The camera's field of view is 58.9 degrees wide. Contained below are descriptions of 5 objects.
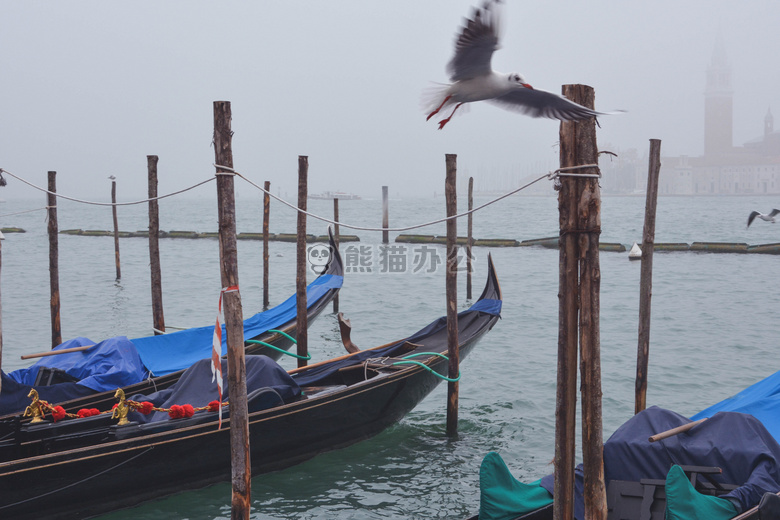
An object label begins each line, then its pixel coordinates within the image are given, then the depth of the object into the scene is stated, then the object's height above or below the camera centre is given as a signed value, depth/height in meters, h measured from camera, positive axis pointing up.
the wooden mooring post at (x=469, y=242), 12.75 -0.15
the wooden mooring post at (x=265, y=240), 12.00 -0.09
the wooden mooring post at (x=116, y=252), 16.20 -0.39
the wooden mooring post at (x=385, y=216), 25.22 +0.75
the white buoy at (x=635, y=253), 19.34 -0.54
